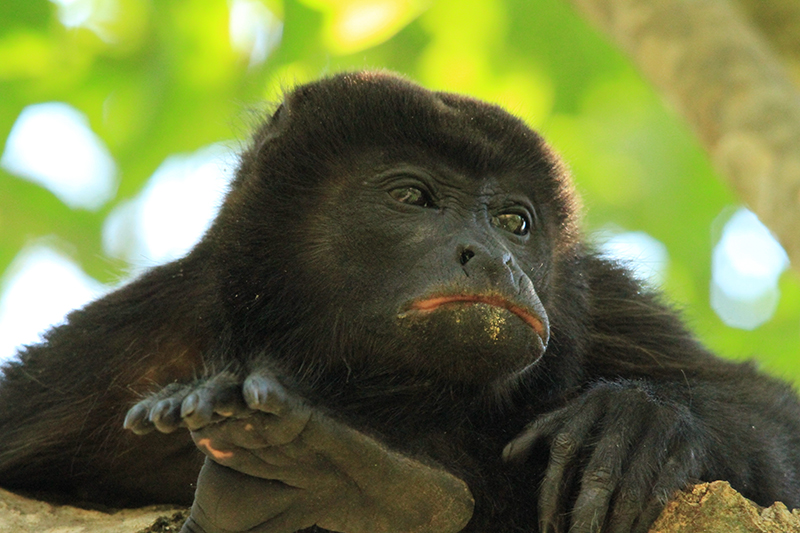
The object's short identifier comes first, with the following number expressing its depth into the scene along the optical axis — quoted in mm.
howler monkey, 4098
